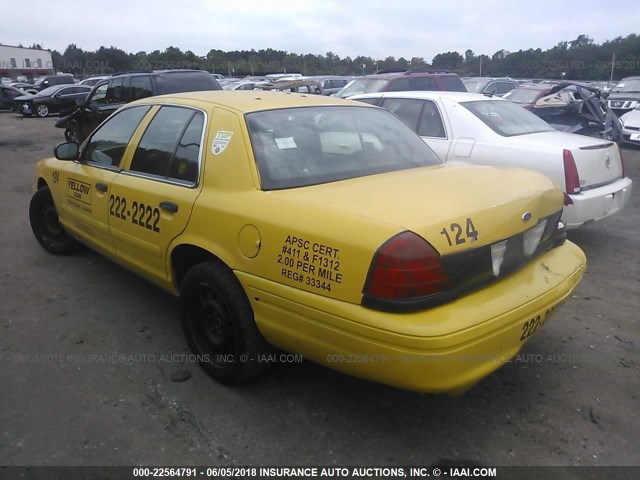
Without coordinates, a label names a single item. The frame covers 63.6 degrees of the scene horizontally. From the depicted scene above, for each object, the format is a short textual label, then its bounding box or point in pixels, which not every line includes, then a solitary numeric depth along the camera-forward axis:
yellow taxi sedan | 2.12
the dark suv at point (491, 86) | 15.66
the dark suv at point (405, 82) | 9.95
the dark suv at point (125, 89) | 9.40
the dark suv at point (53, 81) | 30.47
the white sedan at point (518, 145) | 4.66
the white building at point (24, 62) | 48.78
